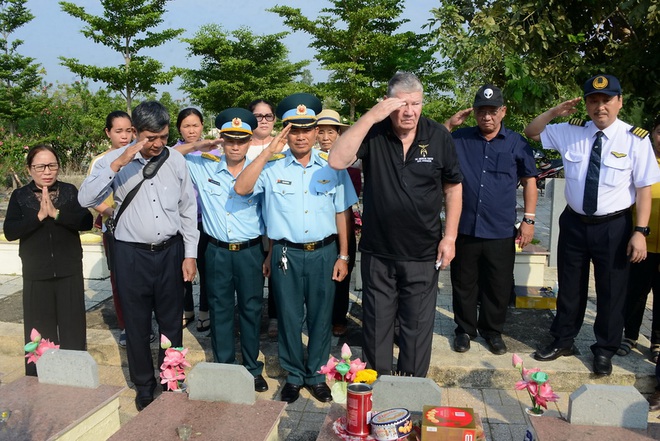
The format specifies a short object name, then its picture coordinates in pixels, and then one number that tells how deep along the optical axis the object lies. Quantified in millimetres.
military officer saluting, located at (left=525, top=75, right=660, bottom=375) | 3590
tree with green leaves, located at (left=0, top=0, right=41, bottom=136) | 19844
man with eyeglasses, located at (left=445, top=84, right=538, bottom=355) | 3918
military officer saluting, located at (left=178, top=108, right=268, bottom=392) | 3701
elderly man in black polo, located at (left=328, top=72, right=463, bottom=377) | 3215
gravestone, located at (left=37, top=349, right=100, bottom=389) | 3057
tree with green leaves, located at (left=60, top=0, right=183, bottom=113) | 18547
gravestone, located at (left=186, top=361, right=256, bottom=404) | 2826
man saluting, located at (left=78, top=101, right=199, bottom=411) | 3396
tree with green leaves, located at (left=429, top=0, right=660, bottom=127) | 5305
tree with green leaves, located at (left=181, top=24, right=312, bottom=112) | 27781
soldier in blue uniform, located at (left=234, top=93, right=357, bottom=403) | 3533
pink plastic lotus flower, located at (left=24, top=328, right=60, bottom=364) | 3195
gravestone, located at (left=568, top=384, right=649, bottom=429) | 2494
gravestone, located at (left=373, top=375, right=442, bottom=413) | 2617
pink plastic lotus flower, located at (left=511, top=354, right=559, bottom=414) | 2643
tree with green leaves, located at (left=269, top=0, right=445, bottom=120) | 22875
